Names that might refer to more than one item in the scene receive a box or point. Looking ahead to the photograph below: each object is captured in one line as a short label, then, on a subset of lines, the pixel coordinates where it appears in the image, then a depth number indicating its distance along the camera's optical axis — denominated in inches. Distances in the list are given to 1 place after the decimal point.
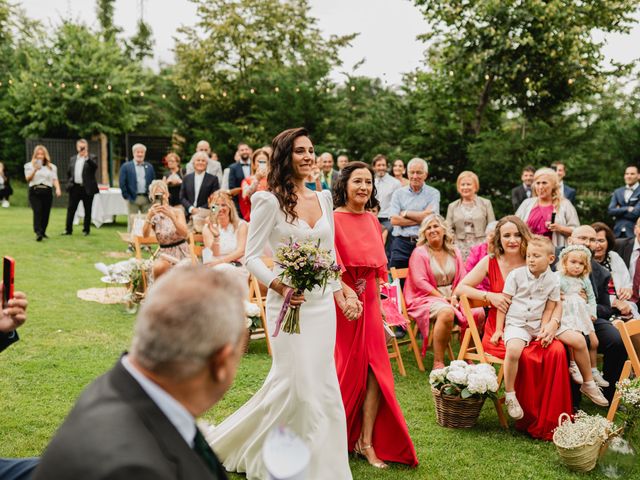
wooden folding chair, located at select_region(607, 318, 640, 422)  192.5
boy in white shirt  210.4
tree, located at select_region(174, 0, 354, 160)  761.6
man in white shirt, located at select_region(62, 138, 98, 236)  588.4
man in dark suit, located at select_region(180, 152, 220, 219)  433.7
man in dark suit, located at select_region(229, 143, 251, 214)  441.1
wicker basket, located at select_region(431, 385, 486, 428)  200.5
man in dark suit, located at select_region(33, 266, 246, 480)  53.2
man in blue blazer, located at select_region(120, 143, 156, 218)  514.9
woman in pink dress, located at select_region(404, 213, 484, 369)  268.2
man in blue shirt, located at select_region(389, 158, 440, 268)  334.6
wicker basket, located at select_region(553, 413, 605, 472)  172.6
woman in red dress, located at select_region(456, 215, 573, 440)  200.8
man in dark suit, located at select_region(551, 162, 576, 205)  408.2
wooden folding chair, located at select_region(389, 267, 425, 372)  267.4
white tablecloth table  677.9
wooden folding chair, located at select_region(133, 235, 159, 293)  350.9
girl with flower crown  209.0
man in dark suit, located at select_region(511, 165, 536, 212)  411.2
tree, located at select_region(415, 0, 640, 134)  508.4
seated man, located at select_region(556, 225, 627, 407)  225.5
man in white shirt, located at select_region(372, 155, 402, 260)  409.7
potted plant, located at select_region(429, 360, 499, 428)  196.7
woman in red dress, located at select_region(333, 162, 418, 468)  177.8
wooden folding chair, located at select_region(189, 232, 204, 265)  328.8
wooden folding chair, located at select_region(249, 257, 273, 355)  282.7
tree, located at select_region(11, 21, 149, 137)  942.4
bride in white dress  149.3
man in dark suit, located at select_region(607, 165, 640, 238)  374.3
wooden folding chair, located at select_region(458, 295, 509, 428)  220.4
